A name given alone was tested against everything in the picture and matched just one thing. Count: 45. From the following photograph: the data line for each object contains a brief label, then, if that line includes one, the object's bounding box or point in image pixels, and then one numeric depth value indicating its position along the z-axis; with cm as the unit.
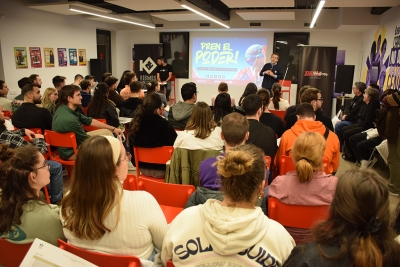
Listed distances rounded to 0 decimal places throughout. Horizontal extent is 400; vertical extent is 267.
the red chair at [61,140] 356
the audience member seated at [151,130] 312
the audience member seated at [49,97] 505
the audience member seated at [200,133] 278
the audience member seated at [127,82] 627
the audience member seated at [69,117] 366
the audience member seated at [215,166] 191
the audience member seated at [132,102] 513
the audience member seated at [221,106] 407
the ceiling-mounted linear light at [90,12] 680
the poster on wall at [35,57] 754
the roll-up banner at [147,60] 1075
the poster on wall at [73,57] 880
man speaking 791
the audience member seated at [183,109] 402
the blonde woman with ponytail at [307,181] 189
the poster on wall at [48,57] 796
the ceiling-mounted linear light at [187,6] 582
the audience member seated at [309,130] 294
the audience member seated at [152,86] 577
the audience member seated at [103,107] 468
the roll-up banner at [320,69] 808
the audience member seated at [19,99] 514
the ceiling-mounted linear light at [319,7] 502
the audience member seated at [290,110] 477
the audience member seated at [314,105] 420
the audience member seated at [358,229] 105
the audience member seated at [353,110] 576
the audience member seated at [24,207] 152
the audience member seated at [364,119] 510
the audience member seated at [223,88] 573
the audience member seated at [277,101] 545
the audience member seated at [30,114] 382
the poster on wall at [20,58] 708
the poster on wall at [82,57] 920
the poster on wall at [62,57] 841
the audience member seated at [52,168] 320
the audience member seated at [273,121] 395
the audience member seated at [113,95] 565
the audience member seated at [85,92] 574
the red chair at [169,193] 206
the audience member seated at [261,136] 293
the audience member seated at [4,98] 511
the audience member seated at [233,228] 118
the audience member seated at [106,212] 148
